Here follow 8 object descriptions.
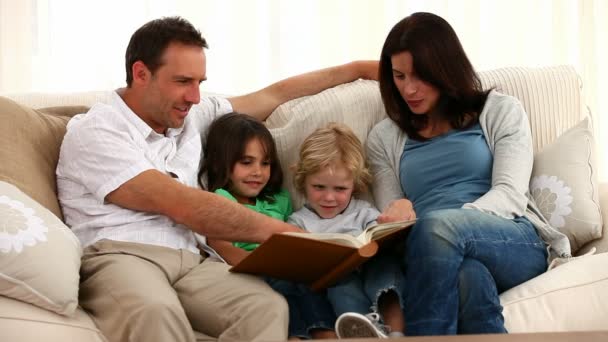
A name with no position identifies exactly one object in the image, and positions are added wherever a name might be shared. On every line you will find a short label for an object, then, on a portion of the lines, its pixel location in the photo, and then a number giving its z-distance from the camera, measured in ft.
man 13.75
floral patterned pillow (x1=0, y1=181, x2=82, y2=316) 12.84
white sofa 14.53
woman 14.56
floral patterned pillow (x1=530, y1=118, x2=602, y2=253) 17.17
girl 17.15
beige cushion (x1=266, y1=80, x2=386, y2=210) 18.44
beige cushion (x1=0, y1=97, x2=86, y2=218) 15.16
